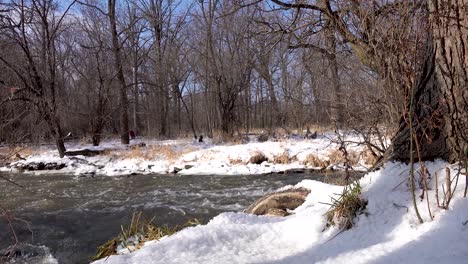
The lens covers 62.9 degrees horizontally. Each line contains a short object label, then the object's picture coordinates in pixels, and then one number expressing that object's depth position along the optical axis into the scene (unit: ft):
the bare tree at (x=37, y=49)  52.44
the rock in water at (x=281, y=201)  15.93
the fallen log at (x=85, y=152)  56.29
